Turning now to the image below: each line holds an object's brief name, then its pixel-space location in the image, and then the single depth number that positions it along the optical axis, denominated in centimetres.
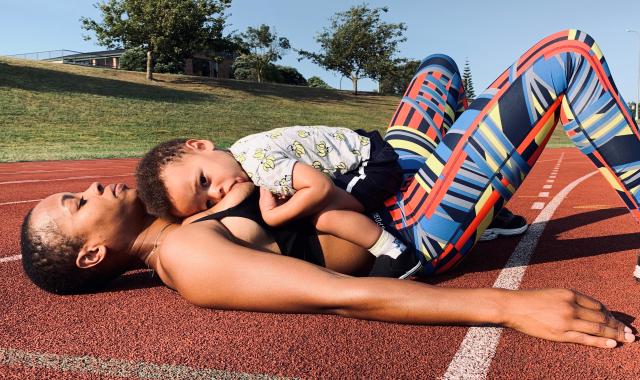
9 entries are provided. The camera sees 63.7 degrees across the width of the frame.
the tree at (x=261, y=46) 5794
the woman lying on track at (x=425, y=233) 210
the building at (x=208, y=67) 6222
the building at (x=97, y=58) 7032
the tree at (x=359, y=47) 5534
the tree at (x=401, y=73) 5594
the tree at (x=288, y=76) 6162
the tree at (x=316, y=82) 8275
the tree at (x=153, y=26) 3819
